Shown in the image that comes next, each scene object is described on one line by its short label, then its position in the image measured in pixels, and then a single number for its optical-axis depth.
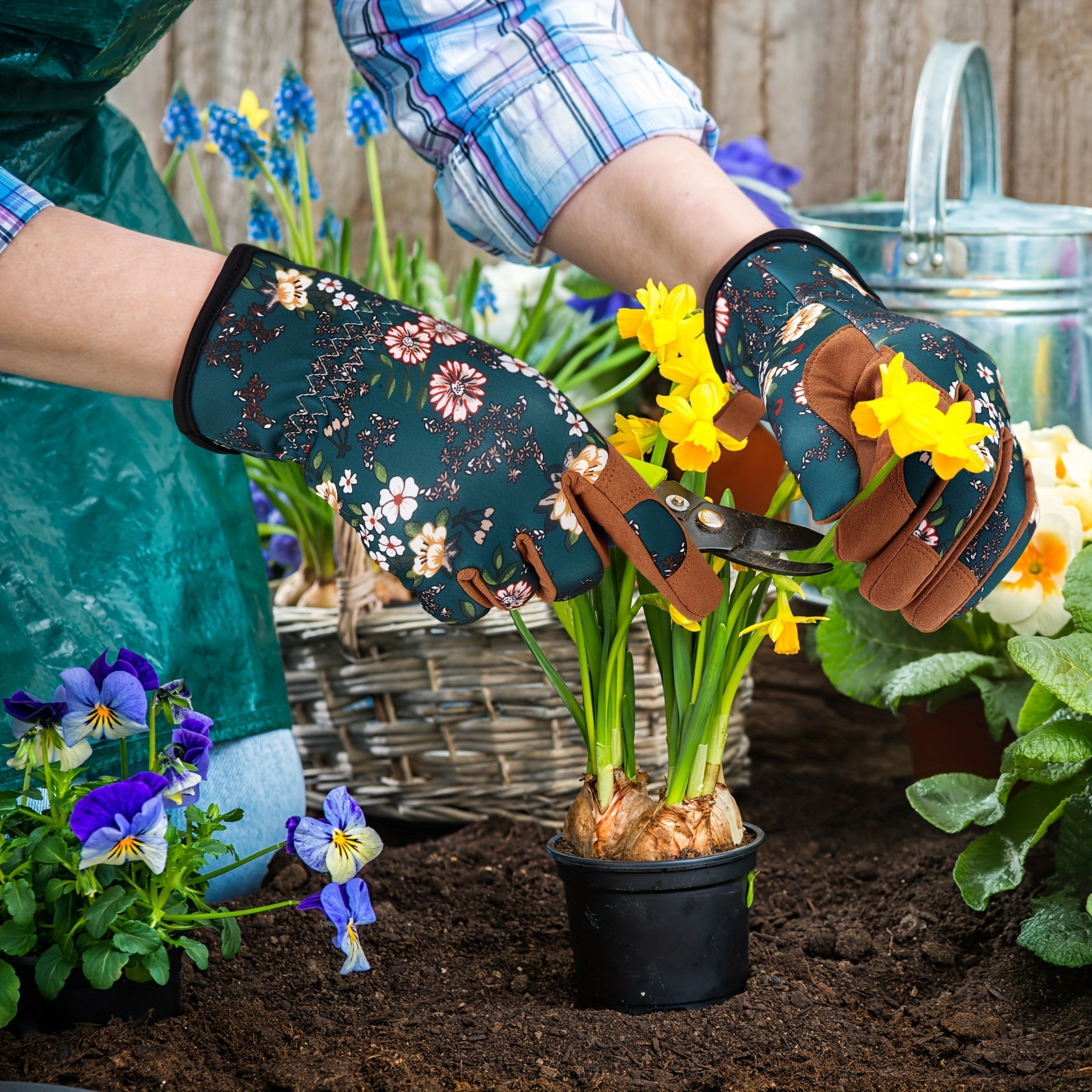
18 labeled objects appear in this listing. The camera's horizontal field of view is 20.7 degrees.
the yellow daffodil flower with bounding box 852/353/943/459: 1.36
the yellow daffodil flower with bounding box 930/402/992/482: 1.36
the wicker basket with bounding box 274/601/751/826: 1.80
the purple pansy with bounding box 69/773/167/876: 1.39
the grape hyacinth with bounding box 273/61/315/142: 1.89
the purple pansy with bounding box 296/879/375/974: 1.44
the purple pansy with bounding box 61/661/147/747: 1.46
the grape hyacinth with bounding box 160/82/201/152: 1.94
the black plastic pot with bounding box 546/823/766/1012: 1.46
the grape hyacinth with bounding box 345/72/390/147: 1.93
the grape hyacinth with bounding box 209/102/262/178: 1.89
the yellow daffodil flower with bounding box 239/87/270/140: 1.94
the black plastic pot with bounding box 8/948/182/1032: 1.45
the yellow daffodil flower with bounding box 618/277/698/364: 1.44
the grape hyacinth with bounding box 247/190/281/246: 1.96
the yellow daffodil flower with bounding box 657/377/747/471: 1.42
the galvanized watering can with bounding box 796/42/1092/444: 1.96
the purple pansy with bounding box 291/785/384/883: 1.45
